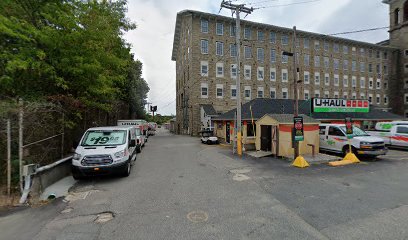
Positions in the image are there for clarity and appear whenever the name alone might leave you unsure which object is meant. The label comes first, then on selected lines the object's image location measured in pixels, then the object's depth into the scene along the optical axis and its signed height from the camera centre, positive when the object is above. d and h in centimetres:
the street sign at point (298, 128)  1012 -36
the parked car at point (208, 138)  2038 -174
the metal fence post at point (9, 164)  548 -113
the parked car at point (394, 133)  1382 -93
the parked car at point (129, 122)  2019 -5
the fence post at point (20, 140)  557 -50
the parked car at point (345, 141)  1056 -117
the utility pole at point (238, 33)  1342 +616
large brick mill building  3186 +1028
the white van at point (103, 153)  681 -109
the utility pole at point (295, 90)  1029 +163
